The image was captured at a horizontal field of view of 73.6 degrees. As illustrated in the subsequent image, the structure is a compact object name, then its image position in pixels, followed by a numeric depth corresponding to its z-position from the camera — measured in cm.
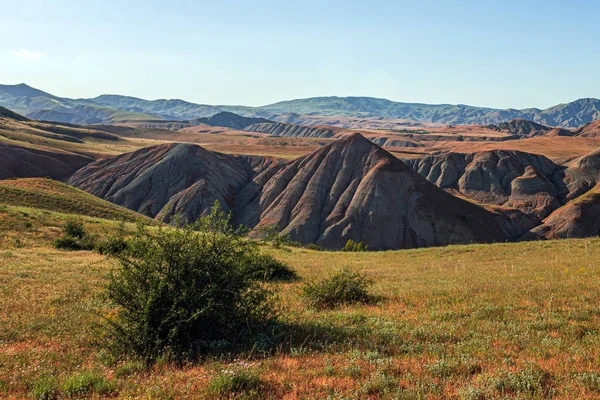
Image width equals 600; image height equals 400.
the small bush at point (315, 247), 4738
